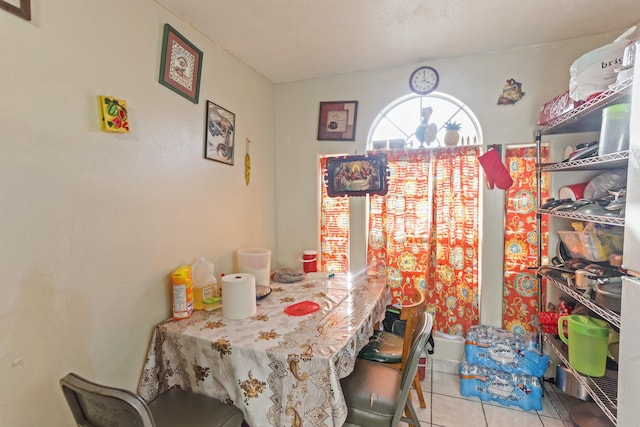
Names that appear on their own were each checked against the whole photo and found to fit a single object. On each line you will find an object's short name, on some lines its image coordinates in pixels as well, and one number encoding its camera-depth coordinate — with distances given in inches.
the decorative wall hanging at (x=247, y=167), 90.4
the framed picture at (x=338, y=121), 98.1
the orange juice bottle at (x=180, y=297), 60.5
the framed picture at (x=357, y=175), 94.0
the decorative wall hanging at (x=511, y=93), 82.2
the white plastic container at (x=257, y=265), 78.8
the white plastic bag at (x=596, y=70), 54.4
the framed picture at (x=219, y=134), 74.6
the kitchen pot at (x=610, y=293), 50.8
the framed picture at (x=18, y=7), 39.0
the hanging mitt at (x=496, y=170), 82.7
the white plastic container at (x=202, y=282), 65.9
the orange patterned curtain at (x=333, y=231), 102.1
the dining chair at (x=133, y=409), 32.5
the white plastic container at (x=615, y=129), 50.9
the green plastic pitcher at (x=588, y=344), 55.8
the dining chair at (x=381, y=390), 49.9
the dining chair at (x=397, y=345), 62.0
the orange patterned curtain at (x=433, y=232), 87.3
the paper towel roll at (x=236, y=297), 59.3
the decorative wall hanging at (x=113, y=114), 50.4
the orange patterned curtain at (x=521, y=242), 83.0
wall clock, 89.6
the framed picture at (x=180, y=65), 62.1
